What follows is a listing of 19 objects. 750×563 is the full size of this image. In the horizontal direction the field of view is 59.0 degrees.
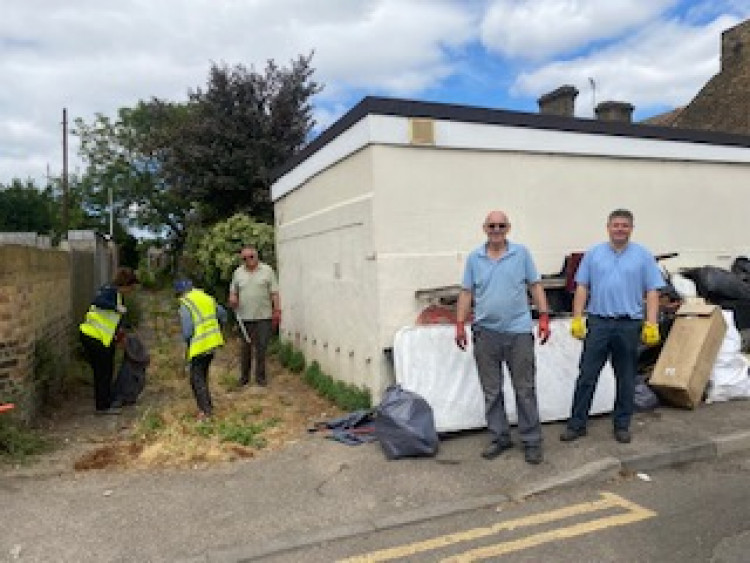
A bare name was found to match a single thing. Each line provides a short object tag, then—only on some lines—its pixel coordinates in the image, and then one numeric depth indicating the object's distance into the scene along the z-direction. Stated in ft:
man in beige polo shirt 27.81
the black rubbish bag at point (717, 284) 24.67
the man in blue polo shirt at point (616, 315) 17.24
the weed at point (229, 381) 27.99
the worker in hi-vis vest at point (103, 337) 24.25
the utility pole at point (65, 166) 113.39
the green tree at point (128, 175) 135.64
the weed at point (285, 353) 32.48
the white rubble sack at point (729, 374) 21.01
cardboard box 20.07
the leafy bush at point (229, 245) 41.06
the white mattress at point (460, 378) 18.92
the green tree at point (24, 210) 150.51
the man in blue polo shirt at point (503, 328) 16.49
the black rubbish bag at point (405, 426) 16.93
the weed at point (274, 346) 35.05
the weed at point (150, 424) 20.46
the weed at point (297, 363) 30.68
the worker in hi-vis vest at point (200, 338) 22.16
